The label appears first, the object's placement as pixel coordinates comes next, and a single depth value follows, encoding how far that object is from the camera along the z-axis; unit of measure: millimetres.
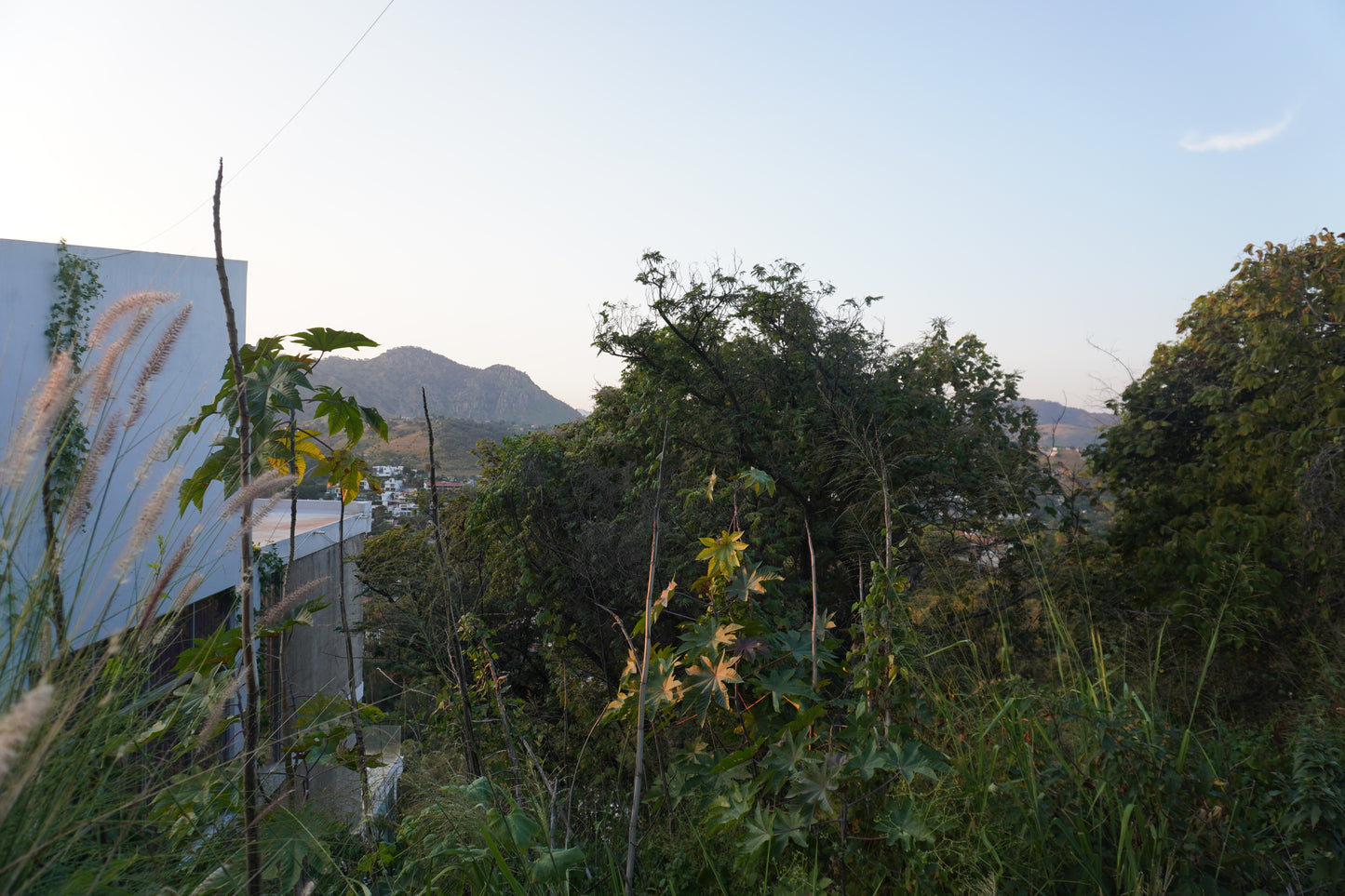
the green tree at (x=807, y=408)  5820
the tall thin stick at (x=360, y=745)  1438
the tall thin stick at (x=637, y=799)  1141
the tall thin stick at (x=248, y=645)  1005
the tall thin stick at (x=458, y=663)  1559
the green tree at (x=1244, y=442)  4879
